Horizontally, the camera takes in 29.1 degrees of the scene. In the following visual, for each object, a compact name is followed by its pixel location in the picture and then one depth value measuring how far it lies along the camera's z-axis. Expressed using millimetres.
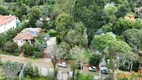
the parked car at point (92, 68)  33003
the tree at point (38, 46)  36875
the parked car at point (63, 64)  33694
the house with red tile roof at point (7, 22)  42750
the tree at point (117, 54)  28688
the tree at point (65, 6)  43762
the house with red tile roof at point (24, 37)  39188
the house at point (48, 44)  36319
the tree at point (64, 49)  31875
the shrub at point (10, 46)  36625
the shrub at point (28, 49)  36375
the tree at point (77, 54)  30703
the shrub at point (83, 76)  29812
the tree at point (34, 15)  46250
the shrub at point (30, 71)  30938
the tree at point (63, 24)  38969
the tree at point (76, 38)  35719
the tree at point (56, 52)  30578
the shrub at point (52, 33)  42872
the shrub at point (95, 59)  33762
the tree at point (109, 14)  41606
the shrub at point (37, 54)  36125
